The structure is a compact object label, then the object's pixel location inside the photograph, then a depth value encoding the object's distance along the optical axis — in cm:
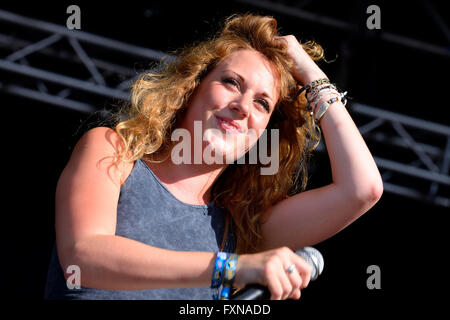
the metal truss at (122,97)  340
